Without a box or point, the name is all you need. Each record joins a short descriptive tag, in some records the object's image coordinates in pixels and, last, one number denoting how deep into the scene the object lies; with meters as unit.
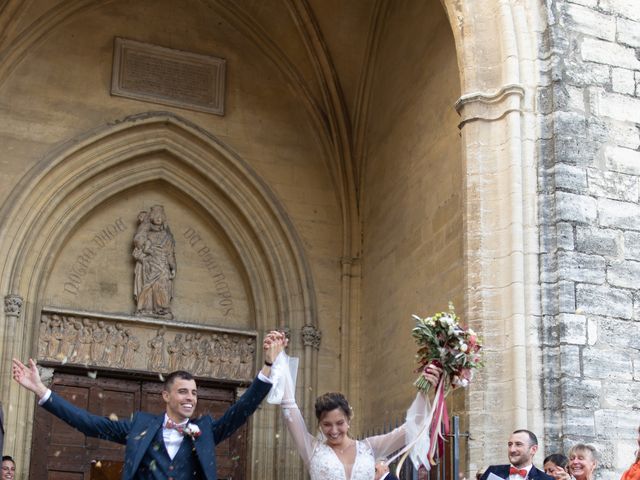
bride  5.53
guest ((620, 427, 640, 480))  6.42
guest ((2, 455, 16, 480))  9.24
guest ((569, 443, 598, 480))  7.26
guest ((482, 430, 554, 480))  6.76
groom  5.24
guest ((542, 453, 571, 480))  7.53
